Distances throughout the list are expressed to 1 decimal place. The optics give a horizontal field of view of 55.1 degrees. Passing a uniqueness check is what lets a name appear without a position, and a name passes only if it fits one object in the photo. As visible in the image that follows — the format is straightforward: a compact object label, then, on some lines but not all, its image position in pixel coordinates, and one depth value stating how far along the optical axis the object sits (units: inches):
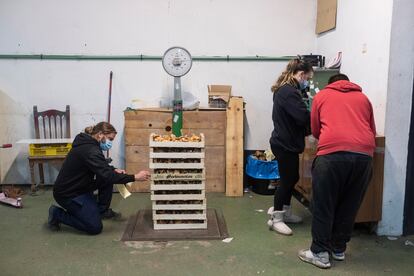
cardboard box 183.8
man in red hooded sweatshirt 104.0
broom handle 190.2
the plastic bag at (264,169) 179.9
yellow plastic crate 174.9
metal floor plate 129.0
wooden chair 186.2
